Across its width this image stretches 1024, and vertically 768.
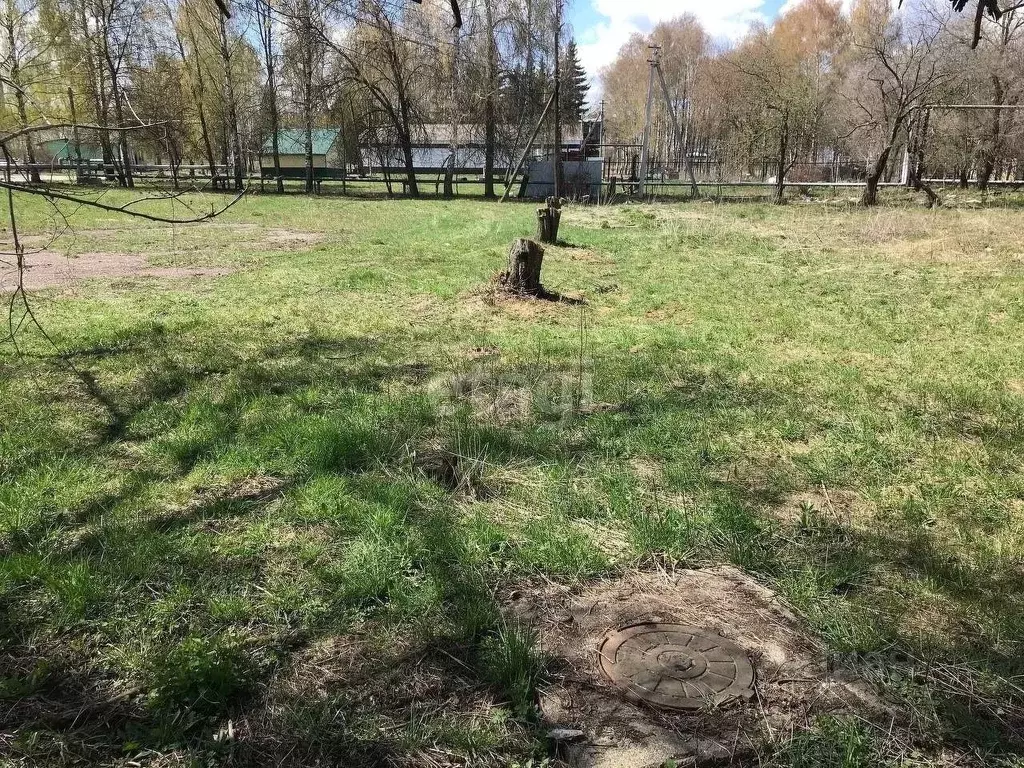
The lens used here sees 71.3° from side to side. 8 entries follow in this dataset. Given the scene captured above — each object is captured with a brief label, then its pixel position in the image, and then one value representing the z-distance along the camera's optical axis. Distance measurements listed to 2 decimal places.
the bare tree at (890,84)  22.62
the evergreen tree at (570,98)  36.11
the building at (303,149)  40.38
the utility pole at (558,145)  24.66
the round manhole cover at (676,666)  2.27
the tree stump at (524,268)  8.66
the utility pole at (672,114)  28.00
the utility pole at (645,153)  28.42
